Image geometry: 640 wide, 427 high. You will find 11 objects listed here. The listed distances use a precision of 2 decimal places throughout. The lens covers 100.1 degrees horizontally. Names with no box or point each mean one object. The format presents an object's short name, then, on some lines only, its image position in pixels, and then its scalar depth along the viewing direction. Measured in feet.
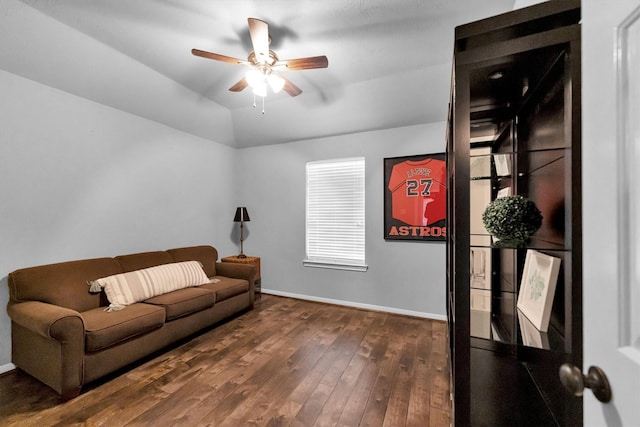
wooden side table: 13.80
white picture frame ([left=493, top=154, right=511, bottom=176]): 4.67
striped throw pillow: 8.45
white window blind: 13.02
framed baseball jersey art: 11.16
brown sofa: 6.31
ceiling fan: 6.60
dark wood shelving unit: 3.16
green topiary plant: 3.81
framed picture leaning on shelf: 3.62
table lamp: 14.56
